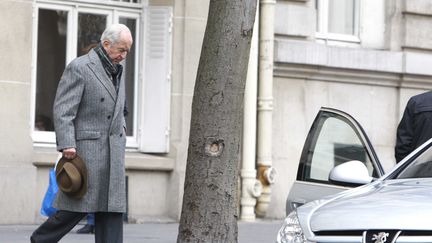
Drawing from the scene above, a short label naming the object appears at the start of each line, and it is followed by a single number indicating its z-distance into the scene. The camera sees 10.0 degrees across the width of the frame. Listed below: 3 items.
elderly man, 17.01
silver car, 12.26
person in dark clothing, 18.11
